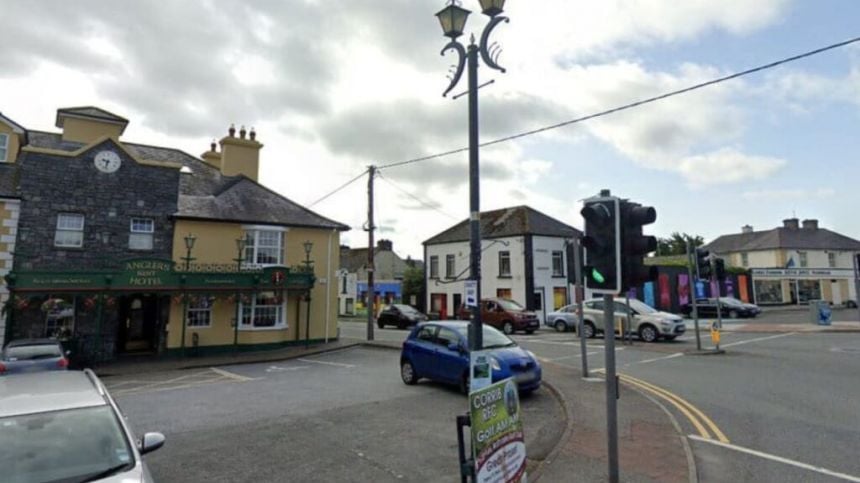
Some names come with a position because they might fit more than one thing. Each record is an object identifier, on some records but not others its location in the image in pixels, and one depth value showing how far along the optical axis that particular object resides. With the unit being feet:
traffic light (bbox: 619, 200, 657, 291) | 16.39
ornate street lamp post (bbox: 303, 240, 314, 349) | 68.17
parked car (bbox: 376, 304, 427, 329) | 102.34
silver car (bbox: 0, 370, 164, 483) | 12.02
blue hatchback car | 32.27
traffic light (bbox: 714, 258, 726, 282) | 59.57
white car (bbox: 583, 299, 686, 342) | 63.77
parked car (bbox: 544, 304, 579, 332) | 81.92
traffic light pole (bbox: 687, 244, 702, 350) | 53.08
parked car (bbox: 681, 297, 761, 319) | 115.44
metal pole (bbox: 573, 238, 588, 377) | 39.27
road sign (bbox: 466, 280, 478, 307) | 20.53
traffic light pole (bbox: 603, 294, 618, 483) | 16.15
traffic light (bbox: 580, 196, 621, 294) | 16.52
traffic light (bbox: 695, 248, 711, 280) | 53.88
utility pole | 72.54
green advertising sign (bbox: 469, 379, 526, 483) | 13.19
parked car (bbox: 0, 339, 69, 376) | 37.78
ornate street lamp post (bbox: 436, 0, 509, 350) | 20.04
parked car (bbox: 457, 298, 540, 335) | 80.59
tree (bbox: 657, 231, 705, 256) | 255.91
